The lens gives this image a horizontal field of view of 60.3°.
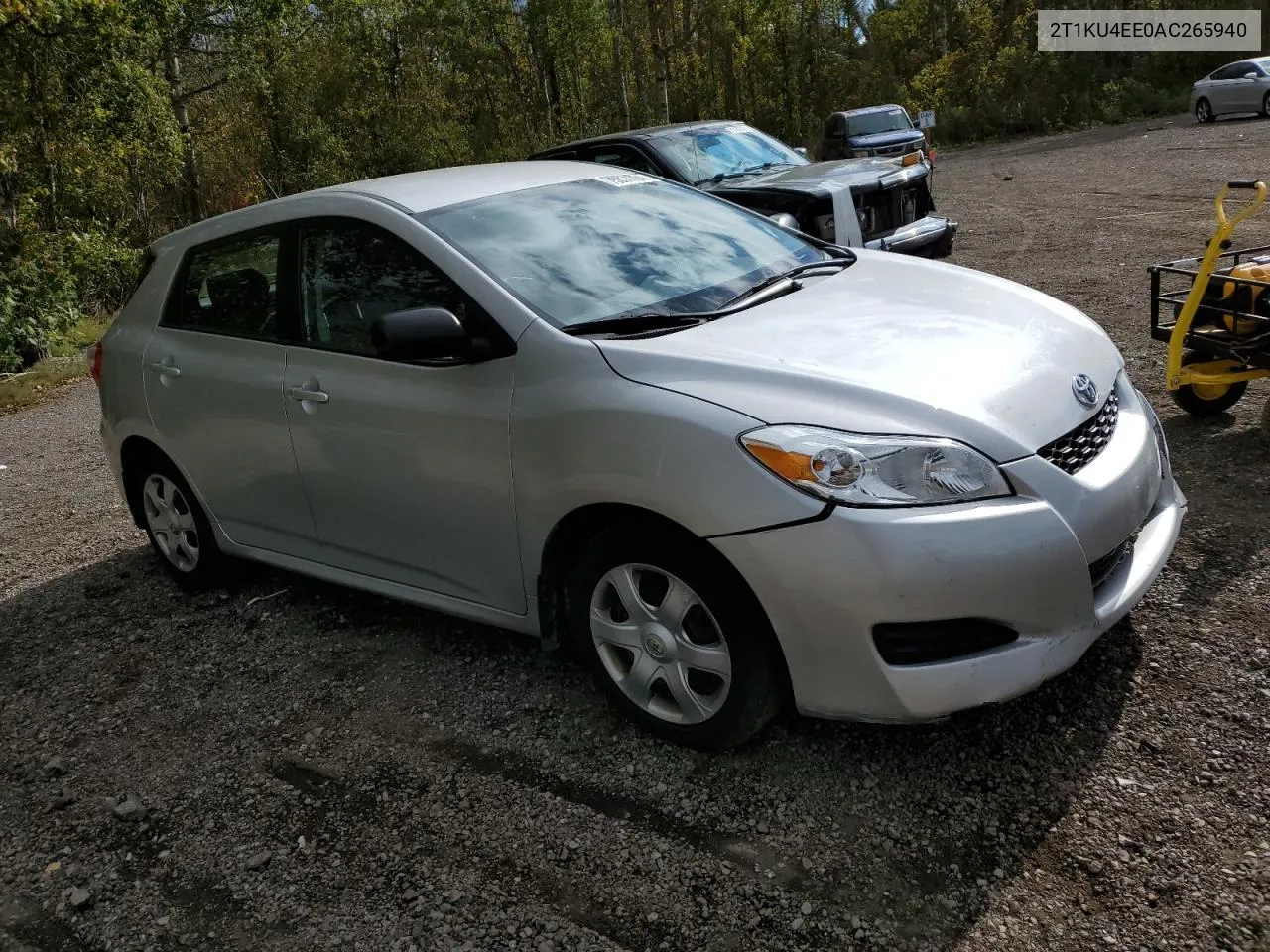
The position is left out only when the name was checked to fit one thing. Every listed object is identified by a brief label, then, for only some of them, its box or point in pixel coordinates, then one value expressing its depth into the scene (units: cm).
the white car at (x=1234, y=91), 2541
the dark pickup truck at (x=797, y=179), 850
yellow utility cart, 496
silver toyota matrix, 279
